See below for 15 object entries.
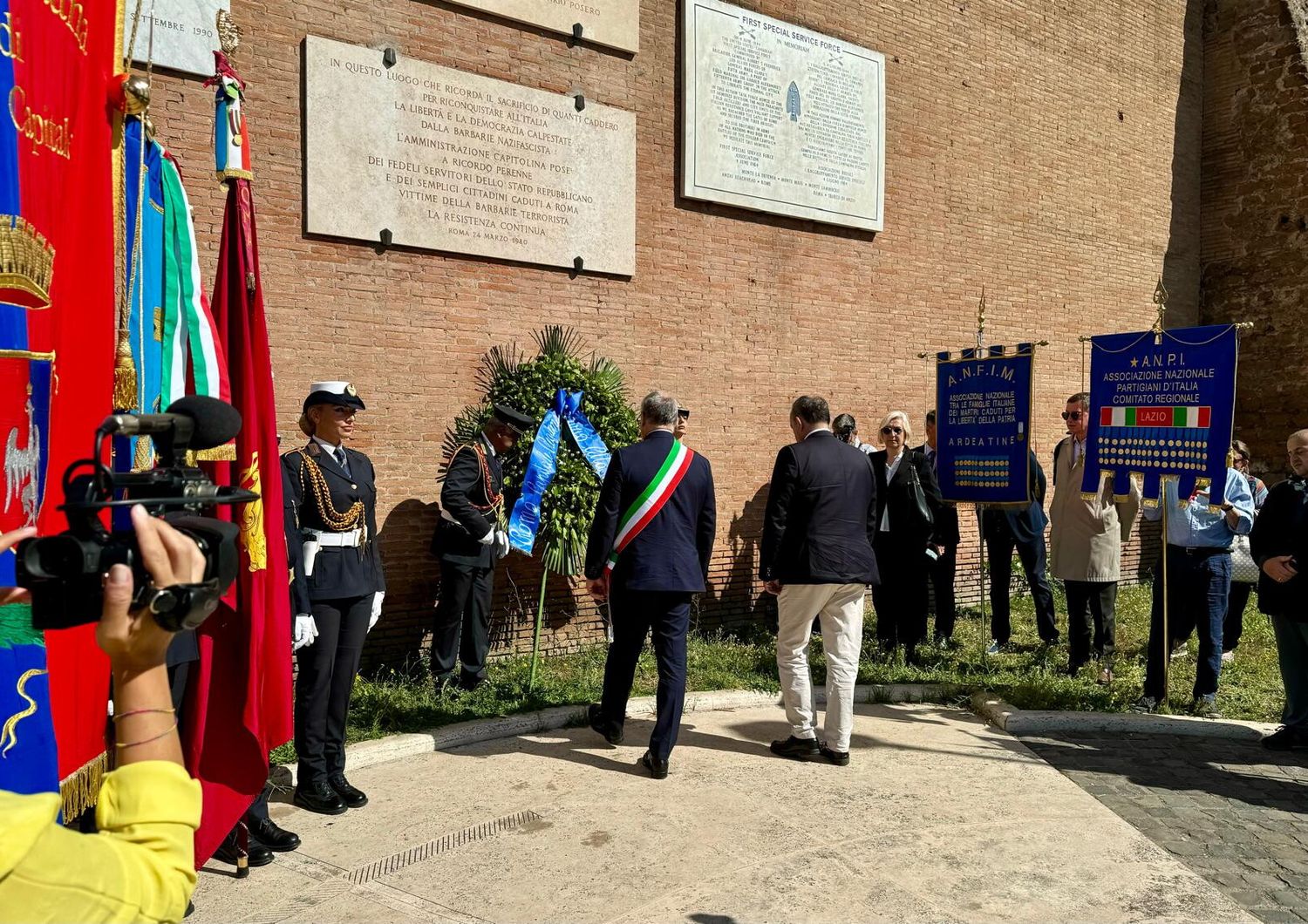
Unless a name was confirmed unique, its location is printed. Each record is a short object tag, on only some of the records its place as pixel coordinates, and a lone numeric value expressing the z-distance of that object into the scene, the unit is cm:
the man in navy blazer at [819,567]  564
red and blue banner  234
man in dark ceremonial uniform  707
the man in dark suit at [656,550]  546
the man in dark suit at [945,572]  906
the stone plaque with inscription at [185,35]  675
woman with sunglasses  824
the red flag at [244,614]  368
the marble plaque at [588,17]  841
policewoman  480
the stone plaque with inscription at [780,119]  959
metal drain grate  419
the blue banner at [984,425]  829
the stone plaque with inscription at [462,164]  754
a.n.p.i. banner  659
